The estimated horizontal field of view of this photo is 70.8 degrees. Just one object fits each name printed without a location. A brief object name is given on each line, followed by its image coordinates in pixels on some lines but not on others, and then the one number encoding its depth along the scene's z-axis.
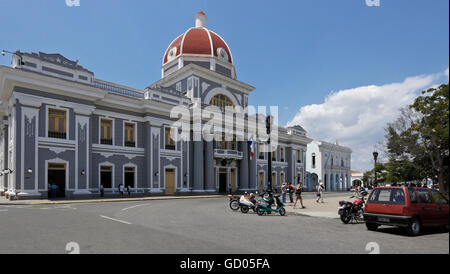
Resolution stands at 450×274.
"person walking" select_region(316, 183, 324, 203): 25.53
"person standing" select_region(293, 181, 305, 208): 18.41
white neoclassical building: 67.00
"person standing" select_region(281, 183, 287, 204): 21.66
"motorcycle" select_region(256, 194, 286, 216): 15.41
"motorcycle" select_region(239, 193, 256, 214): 16.19
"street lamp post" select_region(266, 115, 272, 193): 19.17
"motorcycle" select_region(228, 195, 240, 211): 18.12
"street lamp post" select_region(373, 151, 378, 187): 22.98
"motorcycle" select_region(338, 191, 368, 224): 12.35
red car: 7.60
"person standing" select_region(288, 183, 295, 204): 23.20
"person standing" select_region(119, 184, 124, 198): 28.92
